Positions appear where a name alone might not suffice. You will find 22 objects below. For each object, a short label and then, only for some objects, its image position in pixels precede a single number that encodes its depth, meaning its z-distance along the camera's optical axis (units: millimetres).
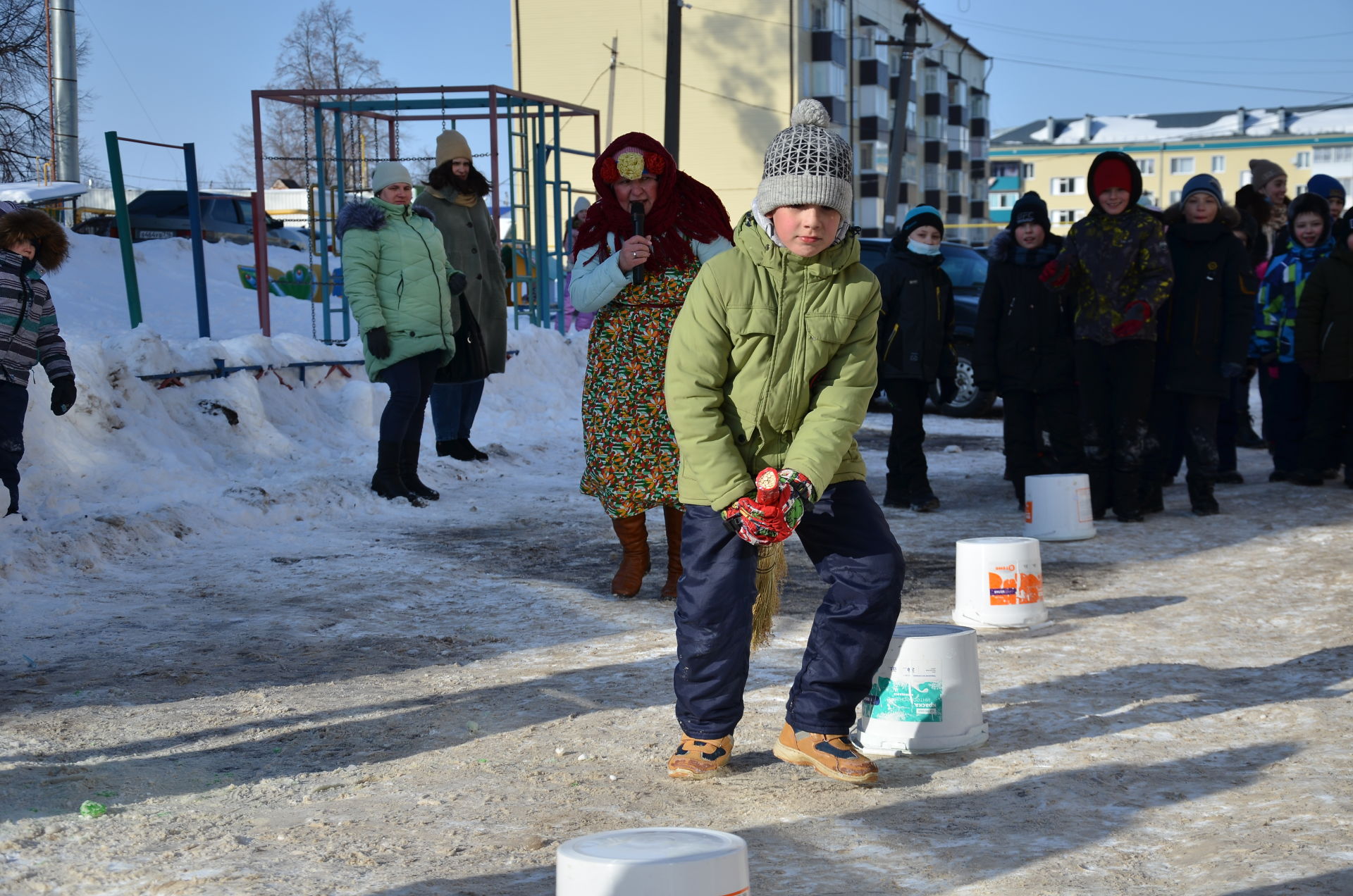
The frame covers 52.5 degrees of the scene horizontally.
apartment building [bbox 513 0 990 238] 45531
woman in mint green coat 7910
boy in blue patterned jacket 9141
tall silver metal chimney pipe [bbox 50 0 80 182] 16328
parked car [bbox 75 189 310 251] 21703
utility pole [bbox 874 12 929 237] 34969
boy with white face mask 8312
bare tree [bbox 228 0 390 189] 46812
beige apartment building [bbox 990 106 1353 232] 88375
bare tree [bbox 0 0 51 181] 24406
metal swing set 13156
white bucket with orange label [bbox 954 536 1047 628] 5383
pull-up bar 10426
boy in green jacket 3494
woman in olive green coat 9094
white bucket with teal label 3787
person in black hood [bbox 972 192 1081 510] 7875
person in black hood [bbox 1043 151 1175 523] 7375
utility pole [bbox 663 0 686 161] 19797
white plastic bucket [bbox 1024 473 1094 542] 7293
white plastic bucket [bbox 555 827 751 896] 2152
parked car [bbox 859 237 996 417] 14008
